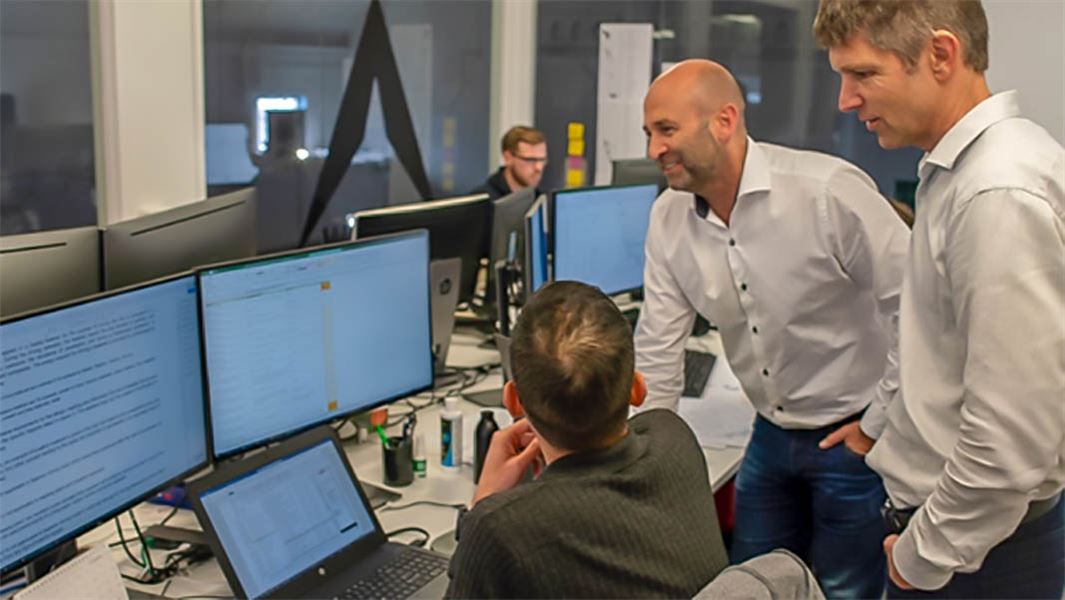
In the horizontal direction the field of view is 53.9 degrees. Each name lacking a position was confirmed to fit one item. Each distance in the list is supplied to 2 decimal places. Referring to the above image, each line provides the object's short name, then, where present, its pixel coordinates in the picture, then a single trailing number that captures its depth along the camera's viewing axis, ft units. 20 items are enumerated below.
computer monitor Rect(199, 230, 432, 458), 5.70
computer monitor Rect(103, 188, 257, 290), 6.28
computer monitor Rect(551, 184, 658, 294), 9.82
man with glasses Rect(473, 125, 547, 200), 15.70
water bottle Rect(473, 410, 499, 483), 7.09
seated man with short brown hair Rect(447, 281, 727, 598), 4.10
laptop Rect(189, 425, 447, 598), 5.24
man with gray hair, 4.60
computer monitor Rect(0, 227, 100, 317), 5.50
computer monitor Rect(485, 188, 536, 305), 10.32
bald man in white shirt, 7.04
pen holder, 6.99
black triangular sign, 15.25
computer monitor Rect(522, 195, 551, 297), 8.88
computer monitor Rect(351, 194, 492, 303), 8.74
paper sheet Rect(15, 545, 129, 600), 4.45
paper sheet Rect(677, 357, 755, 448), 8.19
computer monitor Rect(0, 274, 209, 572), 4.46
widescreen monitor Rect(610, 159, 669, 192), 12.04
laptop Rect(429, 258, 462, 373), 9.27
